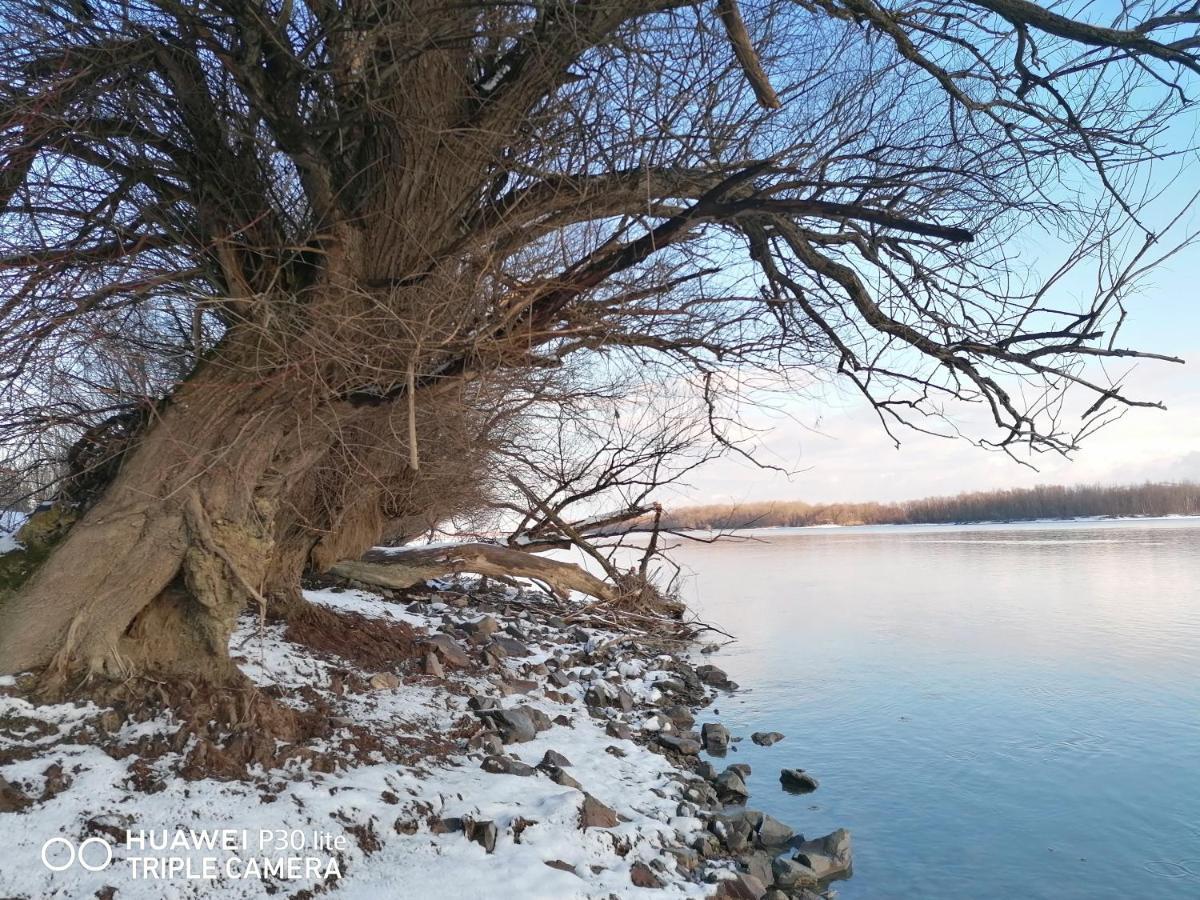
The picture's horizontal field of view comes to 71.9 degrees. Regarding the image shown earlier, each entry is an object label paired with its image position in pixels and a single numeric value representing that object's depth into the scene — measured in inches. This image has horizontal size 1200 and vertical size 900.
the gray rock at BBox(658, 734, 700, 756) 223.6
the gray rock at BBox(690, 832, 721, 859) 160.2
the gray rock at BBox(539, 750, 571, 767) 180.4
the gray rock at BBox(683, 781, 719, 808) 186.7
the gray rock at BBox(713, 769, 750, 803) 198.8
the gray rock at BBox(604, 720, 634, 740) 220.2
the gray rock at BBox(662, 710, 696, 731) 254.5
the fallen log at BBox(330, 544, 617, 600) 337.1
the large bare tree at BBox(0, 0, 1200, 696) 157.2
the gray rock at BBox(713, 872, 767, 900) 144.4
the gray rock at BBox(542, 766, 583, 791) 170.6
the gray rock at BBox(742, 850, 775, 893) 156.7
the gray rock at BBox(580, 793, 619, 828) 153.4
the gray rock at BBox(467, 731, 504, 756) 180.2
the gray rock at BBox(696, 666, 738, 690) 314.3
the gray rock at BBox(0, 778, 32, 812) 123.0
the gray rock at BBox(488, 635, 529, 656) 271.9
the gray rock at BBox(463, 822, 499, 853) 139.3
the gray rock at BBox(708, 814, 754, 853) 165.5
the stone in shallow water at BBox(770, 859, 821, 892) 157.2
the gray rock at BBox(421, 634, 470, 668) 240.2
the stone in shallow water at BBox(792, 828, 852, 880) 165.8
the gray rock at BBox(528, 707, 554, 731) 208.5
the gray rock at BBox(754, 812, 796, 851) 174.9
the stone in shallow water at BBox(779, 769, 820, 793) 209.5
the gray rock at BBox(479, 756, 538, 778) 169.5
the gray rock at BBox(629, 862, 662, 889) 141.6
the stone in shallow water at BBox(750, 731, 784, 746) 244.8
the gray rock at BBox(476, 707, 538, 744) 193.9
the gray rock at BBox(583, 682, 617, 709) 246.4
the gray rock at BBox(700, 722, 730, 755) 237.4
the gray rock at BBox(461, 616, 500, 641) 281.1
